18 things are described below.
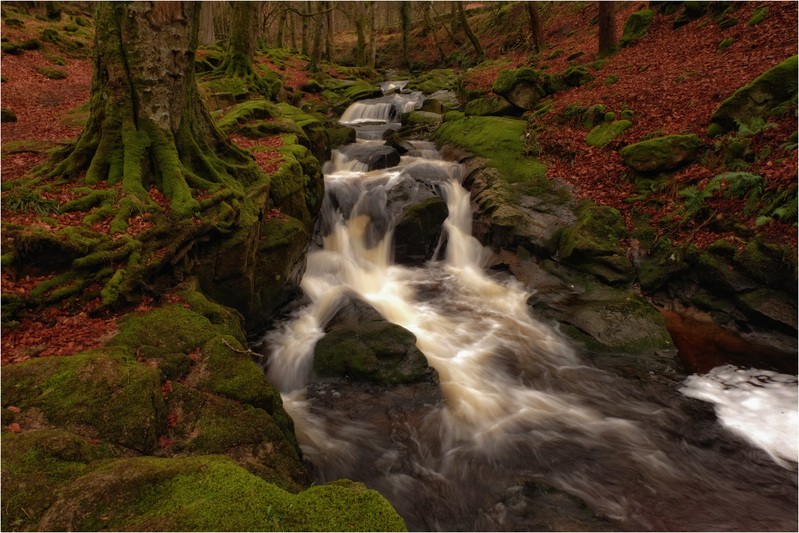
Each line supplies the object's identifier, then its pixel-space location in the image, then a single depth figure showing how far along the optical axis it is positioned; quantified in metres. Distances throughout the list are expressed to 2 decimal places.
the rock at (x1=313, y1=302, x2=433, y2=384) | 6.79
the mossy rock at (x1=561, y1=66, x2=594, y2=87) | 14.90
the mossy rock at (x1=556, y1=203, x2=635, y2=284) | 8.79
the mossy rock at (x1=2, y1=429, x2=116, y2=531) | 2.41
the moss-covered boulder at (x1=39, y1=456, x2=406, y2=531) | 2.36
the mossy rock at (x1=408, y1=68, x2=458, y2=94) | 25.25
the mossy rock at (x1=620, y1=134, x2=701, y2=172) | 9.22
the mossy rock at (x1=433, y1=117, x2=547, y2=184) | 12.01
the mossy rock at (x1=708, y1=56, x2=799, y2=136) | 8.32
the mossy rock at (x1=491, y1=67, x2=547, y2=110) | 15.34
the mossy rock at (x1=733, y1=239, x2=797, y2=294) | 6.78
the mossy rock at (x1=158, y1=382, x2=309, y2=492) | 3.58
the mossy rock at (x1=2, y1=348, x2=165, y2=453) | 3.28
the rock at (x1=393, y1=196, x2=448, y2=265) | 11.50
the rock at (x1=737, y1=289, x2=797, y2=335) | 6.92
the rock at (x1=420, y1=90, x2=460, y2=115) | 20.47
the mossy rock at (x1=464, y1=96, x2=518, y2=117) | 15.69
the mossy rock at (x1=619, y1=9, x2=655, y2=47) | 16.22
